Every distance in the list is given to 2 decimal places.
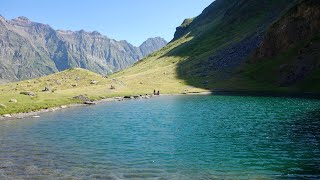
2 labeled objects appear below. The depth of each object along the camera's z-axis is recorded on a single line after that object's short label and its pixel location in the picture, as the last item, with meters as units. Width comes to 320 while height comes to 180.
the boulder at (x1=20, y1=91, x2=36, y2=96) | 72.03
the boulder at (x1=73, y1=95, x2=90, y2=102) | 76.97
